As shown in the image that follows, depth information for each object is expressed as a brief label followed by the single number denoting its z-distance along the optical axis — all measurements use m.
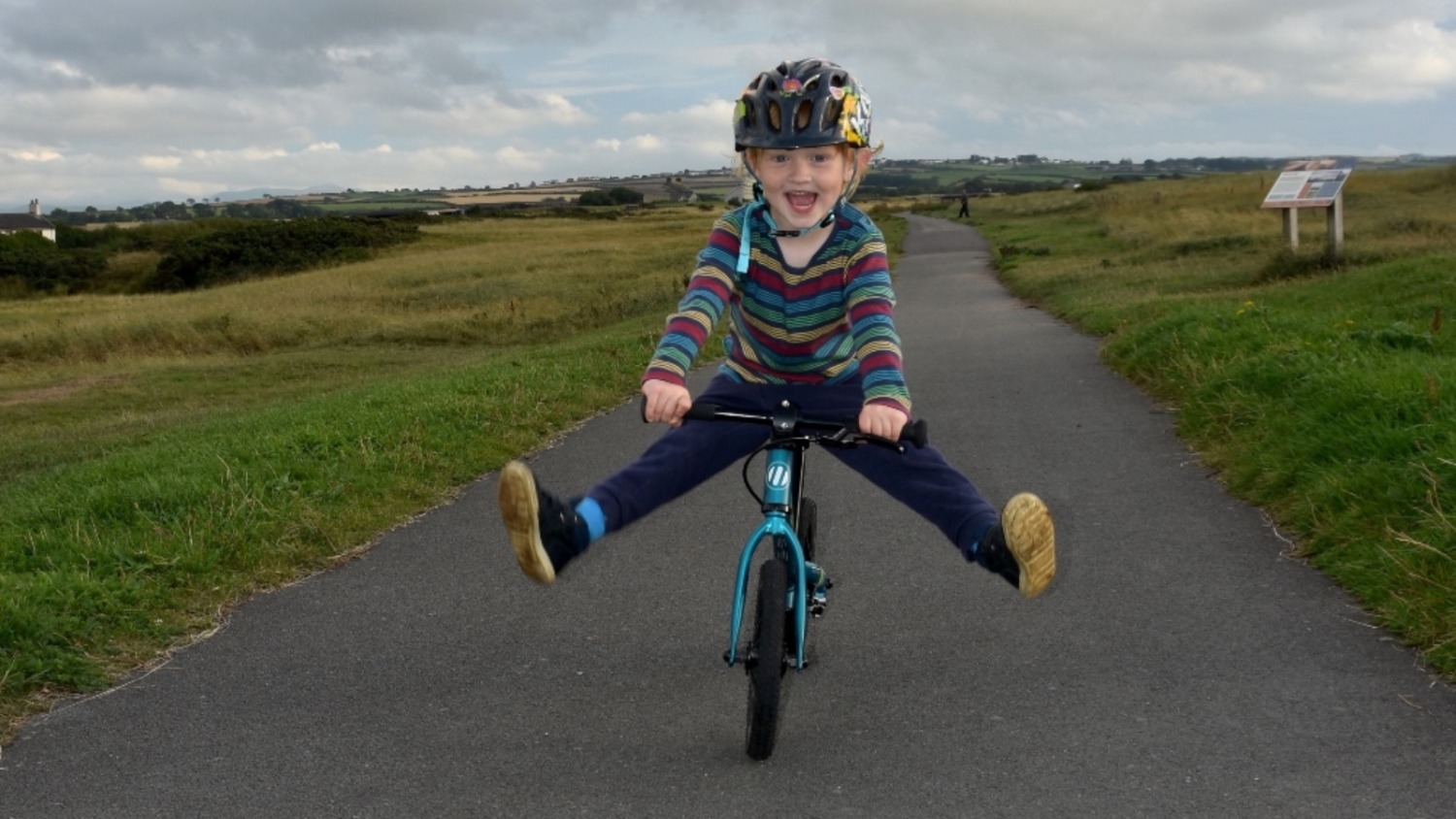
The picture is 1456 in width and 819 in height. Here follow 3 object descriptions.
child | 3.70
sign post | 17.25
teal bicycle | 3.53
